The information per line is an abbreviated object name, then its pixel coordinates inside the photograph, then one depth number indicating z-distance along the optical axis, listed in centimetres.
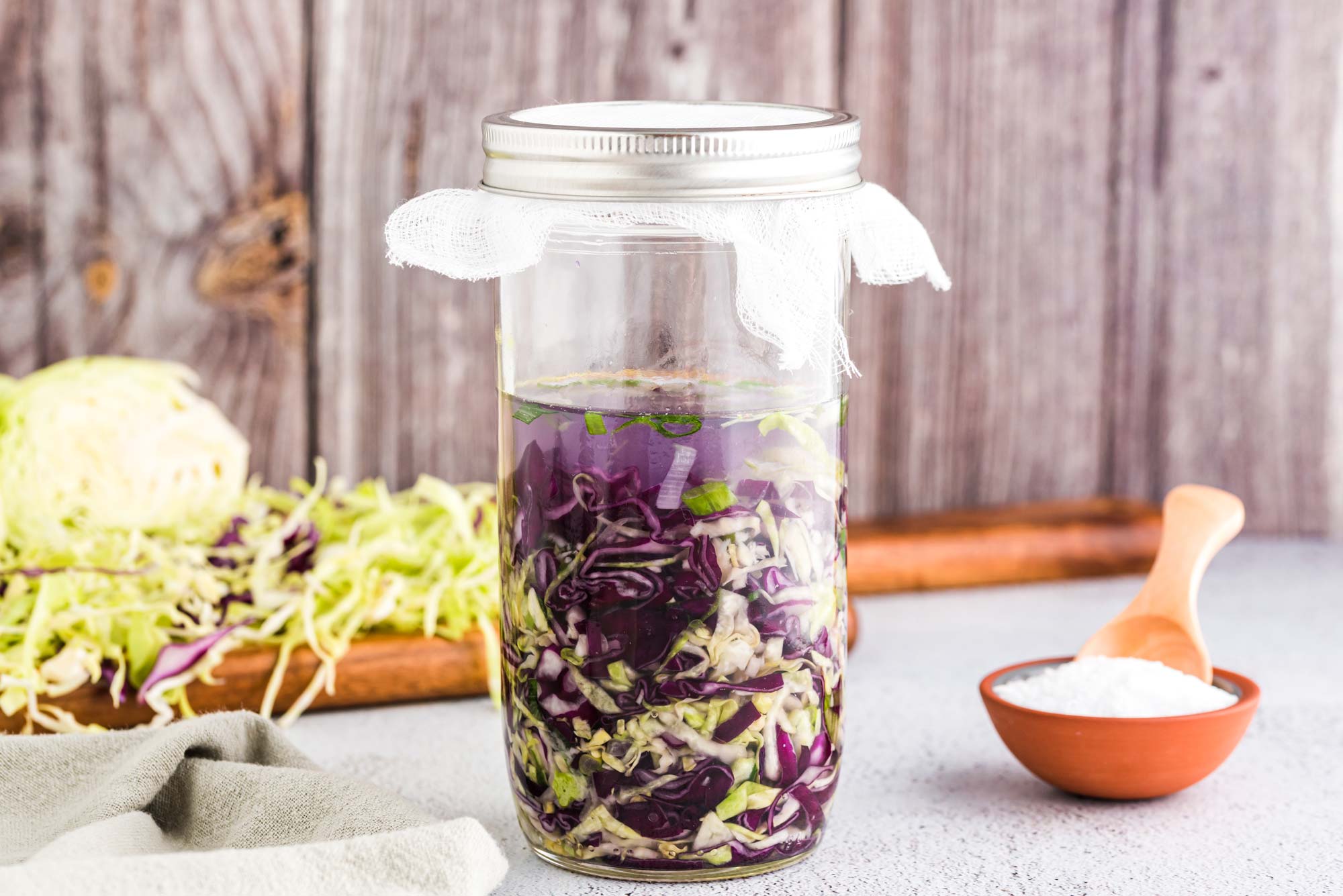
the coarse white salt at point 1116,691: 78
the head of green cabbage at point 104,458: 92
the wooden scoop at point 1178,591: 82
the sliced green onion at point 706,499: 72
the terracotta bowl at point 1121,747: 77
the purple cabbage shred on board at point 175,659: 84
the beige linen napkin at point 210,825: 69
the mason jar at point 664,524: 72
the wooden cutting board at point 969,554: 89
